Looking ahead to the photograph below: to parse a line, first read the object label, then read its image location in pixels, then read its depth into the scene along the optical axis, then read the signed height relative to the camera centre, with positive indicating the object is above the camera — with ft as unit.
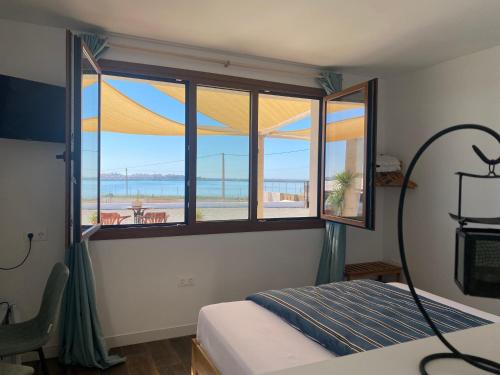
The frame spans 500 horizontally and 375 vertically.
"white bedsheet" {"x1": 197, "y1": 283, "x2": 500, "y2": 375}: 5.37 -2.64
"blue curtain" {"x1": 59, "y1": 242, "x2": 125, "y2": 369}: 8.96 -3.58
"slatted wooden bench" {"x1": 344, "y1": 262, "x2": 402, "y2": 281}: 12.18 -3.05
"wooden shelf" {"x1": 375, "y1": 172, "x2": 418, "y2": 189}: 12.74 +0.11
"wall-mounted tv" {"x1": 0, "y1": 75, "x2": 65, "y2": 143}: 8.44 +1.67
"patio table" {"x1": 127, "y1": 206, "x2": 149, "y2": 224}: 11.14 -1.05
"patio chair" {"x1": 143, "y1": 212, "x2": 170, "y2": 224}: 11.29 -1.18
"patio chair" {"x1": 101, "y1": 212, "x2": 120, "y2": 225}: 10.63 -1.16
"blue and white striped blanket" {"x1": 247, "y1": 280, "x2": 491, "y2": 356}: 5.61 -2.42
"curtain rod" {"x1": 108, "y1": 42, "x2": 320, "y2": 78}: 9.89 +3.67
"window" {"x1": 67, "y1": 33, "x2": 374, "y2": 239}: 10.49 +0.82
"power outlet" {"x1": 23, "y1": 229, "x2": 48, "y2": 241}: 9.26 -1.47
